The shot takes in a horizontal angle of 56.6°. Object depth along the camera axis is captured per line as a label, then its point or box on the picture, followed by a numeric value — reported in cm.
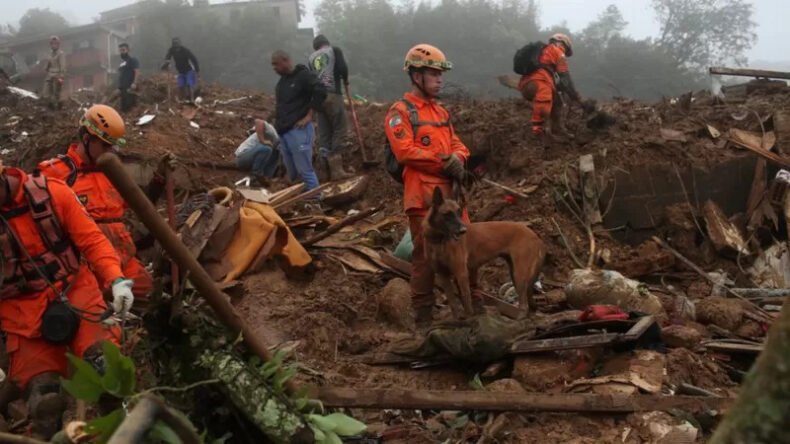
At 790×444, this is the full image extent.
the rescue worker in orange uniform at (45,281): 385
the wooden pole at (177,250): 220
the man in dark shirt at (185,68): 1725
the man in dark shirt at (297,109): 986
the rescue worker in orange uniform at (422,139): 567
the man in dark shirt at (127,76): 1733
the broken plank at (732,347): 551
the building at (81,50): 4188
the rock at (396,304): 648
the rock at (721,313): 637
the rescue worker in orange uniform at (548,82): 1021
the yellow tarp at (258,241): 687
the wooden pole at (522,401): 415
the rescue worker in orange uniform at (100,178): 501
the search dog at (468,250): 523
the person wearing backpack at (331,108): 1101
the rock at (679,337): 544
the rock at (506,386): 480
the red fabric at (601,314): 536
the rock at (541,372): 498
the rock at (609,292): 628
